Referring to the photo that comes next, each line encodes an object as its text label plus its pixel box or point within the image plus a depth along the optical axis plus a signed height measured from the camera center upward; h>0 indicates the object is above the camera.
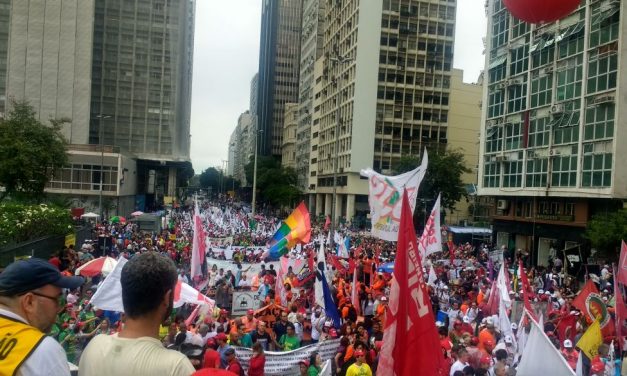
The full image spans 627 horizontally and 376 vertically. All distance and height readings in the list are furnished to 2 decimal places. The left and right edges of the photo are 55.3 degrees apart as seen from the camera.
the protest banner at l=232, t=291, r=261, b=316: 15.34 -3.27
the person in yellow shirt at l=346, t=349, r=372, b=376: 8.16 -2.56
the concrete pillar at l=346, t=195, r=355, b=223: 66.00 -2.61
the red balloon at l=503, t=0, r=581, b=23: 11.38 +3.55
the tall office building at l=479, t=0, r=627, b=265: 30.75 +3.95
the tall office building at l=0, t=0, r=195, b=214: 54.56 +8.86
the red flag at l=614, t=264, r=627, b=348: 11.03 -2.27
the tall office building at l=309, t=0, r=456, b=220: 65.25 +10.84
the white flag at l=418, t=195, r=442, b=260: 17.53 -1.49
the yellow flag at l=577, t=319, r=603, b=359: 9.75 -2.42
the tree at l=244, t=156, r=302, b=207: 82.56 -0.88
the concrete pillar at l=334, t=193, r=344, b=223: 70.31 -2.78
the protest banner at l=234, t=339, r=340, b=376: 8.91 -2.75
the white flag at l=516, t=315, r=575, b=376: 7.07 -2.02
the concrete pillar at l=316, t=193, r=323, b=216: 80.00 -3.25
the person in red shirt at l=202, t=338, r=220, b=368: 7.62 -2.38
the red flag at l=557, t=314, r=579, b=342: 12.18 -2.79
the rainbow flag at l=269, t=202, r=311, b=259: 20.17 -1.86
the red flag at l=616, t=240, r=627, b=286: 13.97 -1.64
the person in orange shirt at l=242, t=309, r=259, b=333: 10.90 -2.76
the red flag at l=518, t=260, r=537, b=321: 10.39 -1.89
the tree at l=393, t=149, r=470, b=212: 57.00 +0.81
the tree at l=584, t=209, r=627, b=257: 26.25 -1.68
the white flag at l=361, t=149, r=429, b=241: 16.00 -0.42
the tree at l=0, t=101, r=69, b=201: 31.94 +0.64
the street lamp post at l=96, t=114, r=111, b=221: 58.68 +3.90
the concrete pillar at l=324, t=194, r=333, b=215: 75.04 -2.79
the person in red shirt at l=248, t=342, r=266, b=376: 8.62 -2.67
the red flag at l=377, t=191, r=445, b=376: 5.54 -1.33
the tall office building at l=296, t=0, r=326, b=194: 86.94 +16.25
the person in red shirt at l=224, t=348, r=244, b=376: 8.19 -2.61
